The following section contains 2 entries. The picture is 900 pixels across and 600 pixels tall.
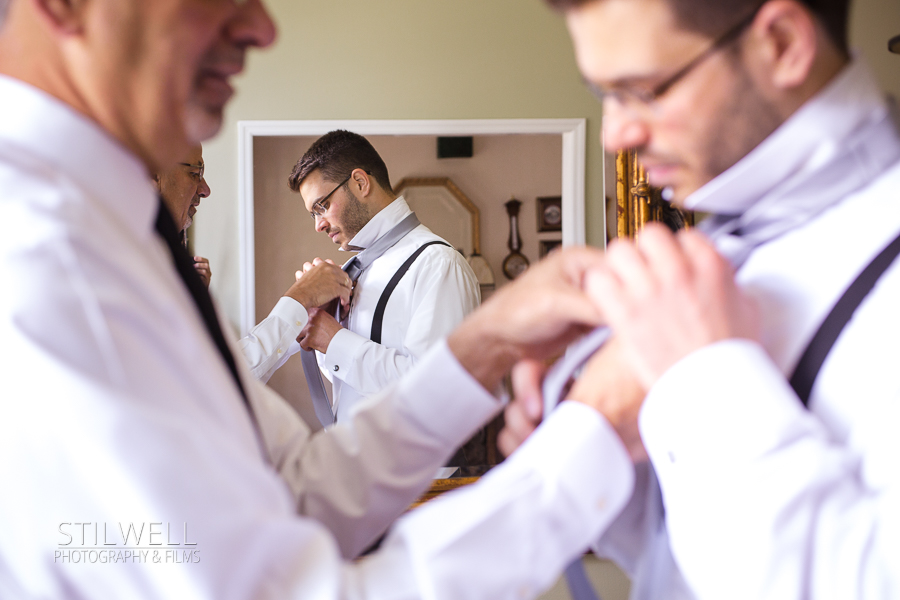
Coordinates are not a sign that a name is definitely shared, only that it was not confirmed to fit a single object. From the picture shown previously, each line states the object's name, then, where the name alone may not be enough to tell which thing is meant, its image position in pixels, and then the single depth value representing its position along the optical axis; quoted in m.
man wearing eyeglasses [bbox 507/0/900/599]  0.43
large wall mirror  1.79
